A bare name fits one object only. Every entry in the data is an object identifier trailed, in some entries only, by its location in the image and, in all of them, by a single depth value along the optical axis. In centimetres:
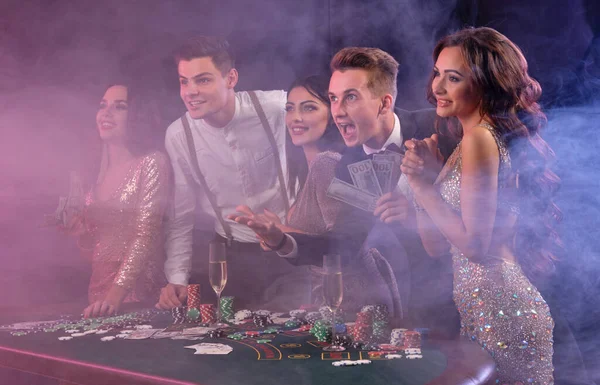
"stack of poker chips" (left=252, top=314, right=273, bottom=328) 233
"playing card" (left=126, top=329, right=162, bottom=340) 217
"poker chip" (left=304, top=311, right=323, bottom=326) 235
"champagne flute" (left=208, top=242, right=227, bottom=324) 246
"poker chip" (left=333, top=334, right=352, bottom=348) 195
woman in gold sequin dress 357
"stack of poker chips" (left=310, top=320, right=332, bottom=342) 204
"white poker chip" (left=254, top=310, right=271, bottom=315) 248
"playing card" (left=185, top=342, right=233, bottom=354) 193
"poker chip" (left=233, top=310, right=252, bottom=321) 248
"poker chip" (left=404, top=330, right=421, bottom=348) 191
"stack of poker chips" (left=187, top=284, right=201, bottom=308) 252
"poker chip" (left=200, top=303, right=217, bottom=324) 240
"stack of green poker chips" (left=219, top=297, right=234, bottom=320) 251
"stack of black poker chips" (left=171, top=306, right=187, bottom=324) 245
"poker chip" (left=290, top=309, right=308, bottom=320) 245
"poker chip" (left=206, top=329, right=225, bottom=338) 215
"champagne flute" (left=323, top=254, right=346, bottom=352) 204
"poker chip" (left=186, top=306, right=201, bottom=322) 244
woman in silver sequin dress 219
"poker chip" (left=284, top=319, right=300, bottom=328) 228
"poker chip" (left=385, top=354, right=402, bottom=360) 180
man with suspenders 342
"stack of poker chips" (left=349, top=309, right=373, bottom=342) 196
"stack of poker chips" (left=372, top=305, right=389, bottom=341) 197
